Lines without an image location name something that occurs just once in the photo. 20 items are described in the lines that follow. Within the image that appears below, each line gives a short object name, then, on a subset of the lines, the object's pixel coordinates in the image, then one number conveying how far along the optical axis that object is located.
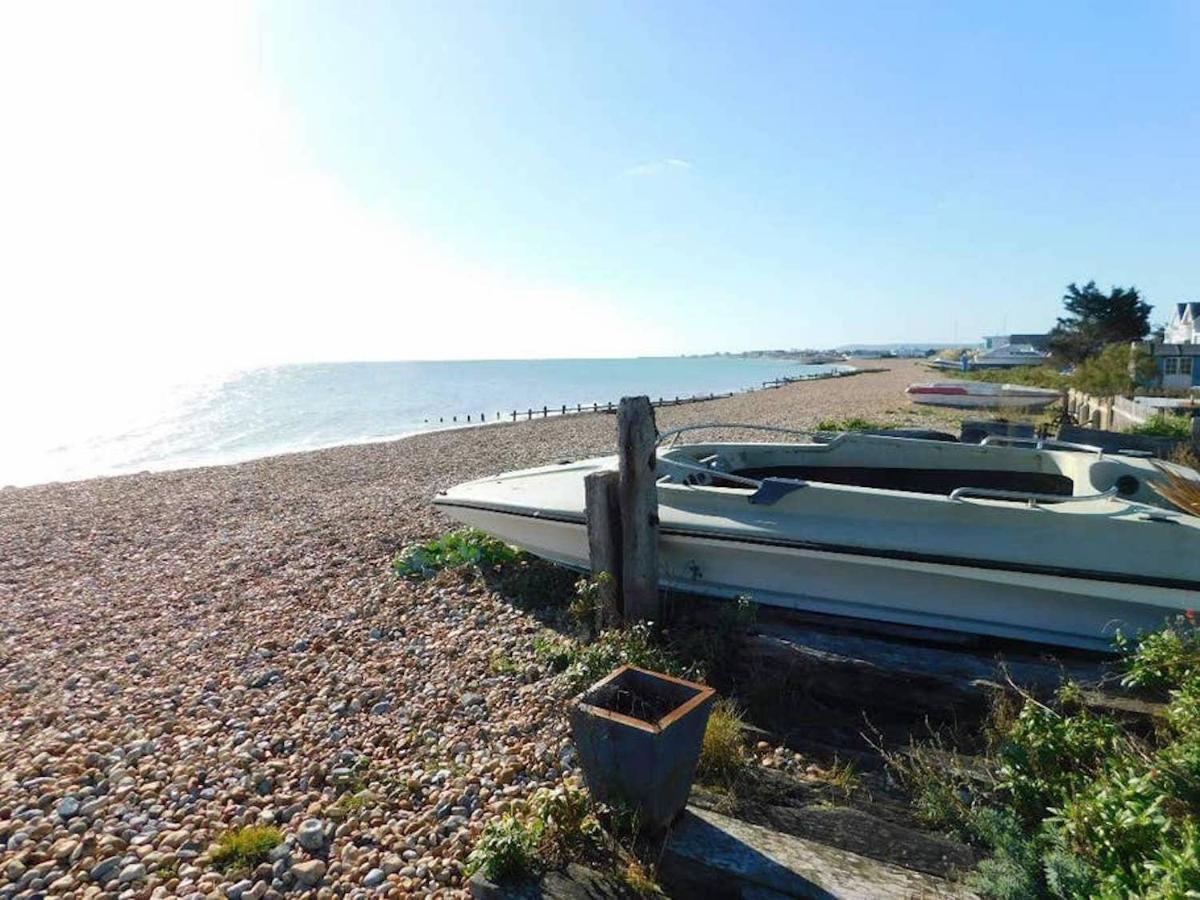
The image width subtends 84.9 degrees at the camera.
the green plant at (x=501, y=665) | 4.72
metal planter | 2.63
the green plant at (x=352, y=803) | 3.41
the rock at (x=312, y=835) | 3.21
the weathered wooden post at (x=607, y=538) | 4.86
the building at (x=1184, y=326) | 46.16
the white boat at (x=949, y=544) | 4.01
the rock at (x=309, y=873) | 3.01
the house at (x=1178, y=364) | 29.09
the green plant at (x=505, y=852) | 2.54
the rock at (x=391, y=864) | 3.04
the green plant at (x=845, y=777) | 3.34
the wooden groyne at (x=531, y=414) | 38.41
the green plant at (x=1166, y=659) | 3.29
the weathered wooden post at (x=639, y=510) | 4.71
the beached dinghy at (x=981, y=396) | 19.66
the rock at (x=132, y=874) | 3.05
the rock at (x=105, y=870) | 3.10
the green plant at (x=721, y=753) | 3.34
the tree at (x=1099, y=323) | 41.62
